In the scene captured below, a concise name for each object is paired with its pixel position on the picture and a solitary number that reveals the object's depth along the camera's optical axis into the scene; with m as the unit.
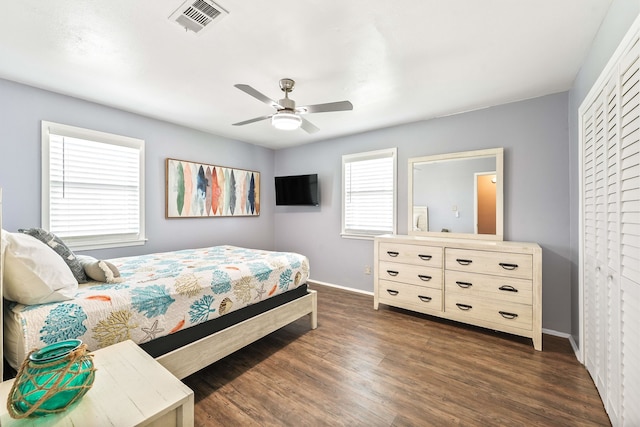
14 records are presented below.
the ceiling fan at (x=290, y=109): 2.21
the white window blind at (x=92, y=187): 2.70
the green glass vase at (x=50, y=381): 0.85
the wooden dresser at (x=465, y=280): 2.46
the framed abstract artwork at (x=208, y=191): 3.64
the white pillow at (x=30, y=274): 1.30
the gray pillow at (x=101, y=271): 1.79
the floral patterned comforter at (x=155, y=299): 1.31
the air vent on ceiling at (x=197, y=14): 1.56
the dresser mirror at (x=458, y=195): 3.03
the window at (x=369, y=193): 3.86
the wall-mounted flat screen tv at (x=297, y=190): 4.48
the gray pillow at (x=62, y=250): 1.72
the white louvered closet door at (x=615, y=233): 1.25
